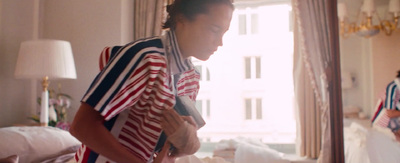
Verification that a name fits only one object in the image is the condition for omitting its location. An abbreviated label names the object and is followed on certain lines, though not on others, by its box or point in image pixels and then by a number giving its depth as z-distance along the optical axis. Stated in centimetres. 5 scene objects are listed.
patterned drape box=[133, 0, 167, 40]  350
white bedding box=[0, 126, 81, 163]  188
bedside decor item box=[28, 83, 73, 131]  308
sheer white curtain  306
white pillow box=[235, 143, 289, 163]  311
